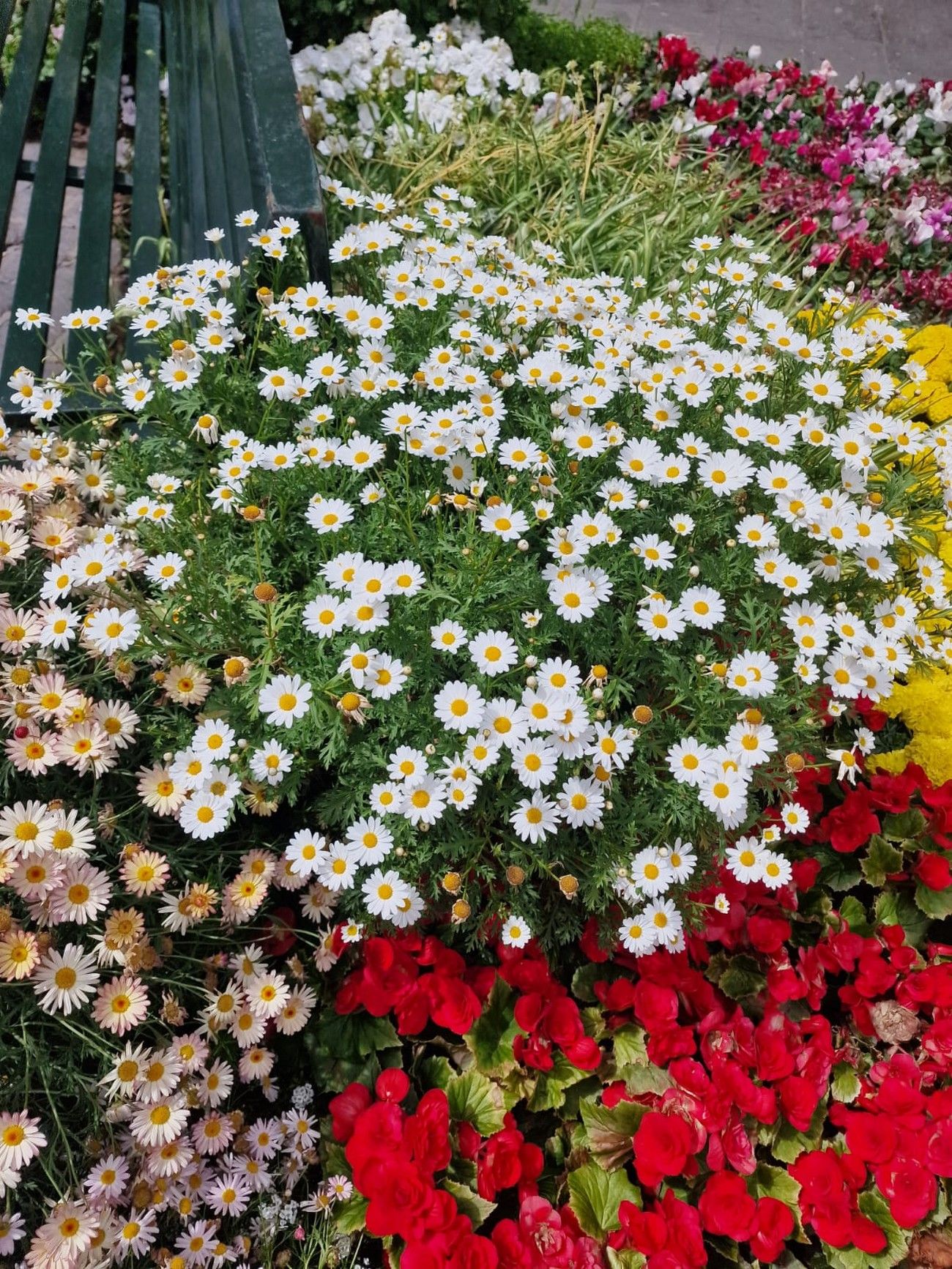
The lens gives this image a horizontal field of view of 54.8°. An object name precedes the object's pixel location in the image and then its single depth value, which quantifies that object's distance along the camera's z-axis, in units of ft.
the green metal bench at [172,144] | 6.32
